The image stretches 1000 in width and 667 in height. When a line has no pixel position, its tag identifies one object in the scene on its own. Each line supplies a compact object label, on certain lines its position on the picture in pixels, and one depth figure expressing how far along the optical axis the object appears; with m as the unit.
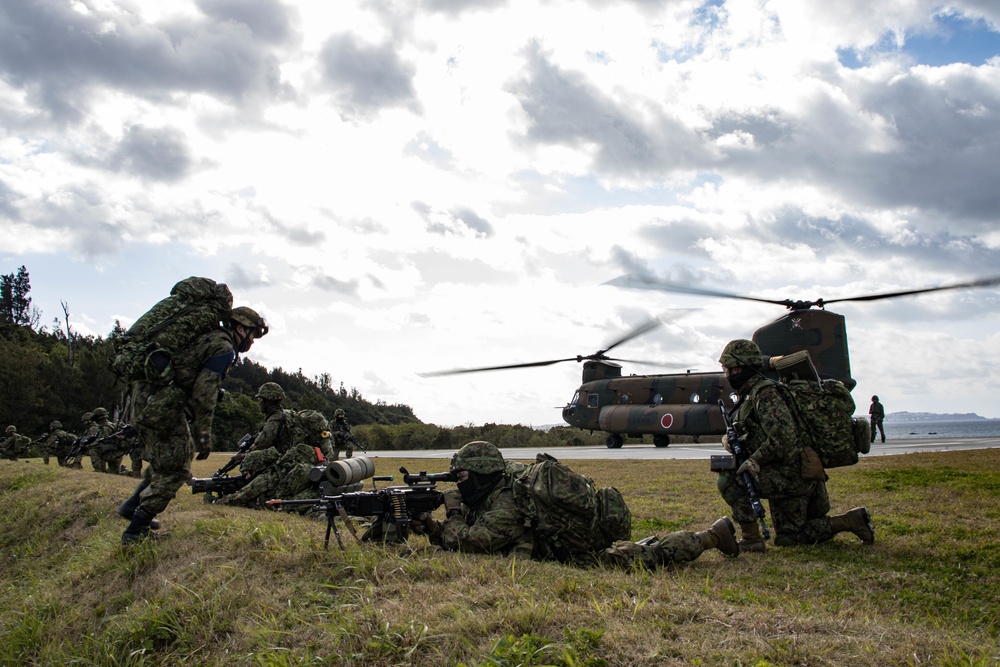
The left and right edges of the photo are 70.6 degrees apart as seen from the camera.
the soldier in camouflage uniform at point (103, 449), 17.22
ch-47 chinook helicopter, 17.75
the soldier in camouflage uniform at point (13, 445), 23.78
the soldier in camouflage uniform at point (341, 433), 18.97
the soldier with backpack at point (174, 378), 6.19
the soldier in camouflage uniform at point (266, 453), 9.60
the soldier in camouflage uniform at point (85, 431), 19.42
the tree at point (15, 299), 83.88
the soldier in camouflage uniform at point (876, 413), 24.45
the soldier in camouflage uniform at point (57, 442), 21.45
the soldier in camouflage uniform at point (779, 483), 6.76
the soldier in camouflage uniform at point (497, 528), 5.87
